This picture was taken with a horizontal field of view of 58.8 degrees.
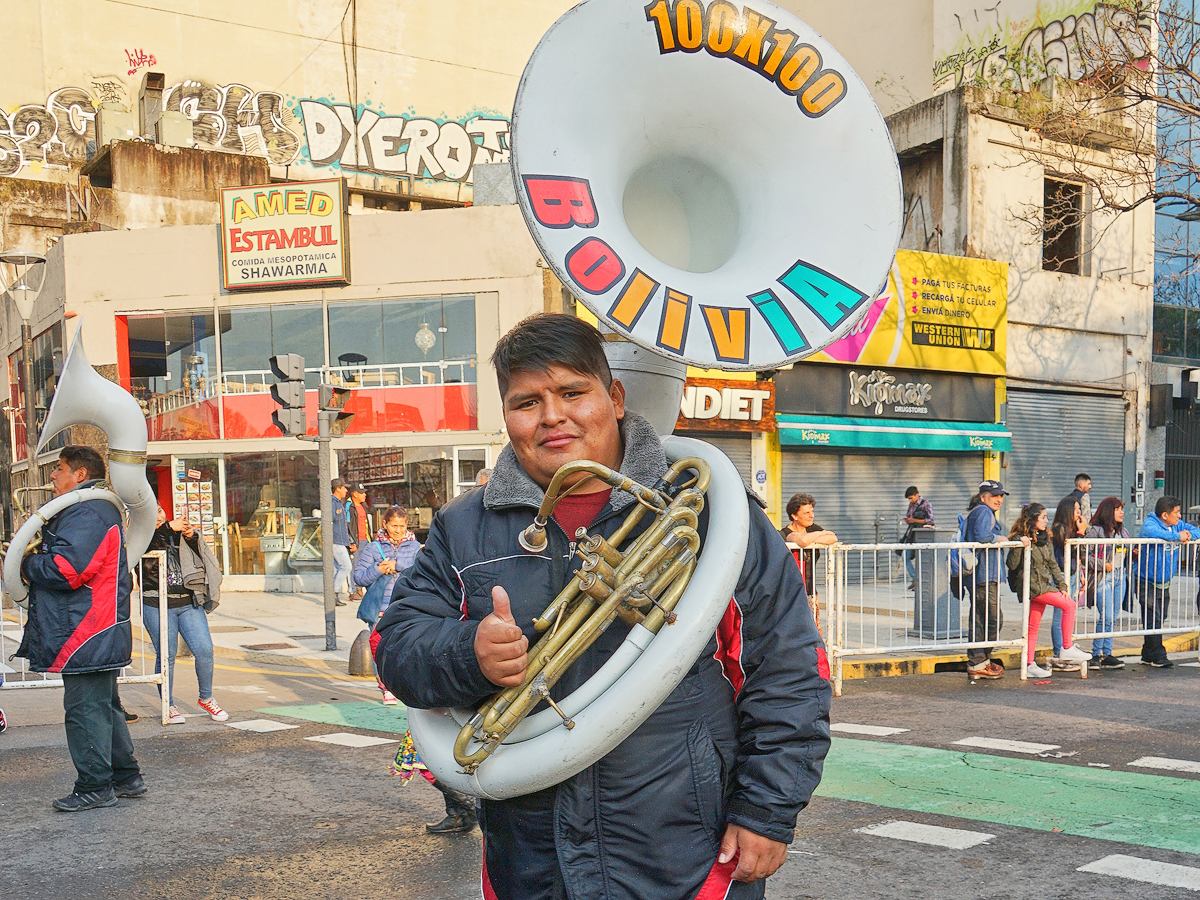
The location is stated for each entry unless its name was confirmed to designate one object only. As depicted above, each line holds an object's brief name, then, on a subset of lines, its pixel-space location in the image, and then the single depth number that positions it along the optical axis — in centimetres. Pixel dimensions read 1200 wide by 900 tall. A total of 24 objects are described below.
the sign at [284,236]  1850
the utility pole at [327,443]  1152
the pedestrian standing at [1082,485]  1162
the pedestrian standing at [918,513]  1545
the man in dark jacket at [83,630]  539
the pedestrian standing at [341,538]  1491
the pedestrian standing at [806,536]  909
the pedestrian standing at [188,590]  780
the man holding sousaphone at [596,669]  213
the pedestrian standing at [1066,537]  982
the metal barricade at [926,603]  899
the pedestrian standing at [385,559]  816
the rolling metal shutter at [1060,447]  2141
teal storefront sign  1897
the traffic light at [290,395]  1134
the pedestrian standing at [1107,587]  999
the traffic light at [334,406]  1176
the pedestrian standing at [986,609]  940
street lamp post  1584
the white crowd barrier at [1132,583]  1002
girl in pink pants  938
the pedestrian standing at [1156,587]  1023
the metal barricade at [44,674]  778
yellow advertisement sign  1966
